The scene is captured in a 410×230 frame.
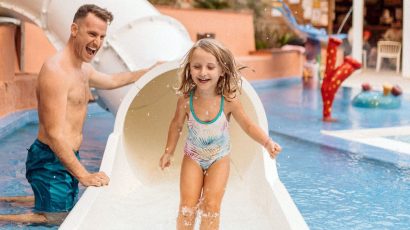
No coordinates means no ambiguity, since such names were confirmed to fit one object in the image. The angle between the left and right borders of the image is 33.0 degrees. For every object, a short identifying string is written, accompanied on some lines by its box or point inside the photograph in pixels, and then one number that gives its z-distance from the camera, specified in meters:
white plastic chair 15.85
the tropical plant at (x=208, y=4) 14.74
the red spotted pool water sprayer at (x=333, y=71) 7.90
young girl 3.09
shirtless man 3.45
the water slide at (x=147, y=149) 3.32
